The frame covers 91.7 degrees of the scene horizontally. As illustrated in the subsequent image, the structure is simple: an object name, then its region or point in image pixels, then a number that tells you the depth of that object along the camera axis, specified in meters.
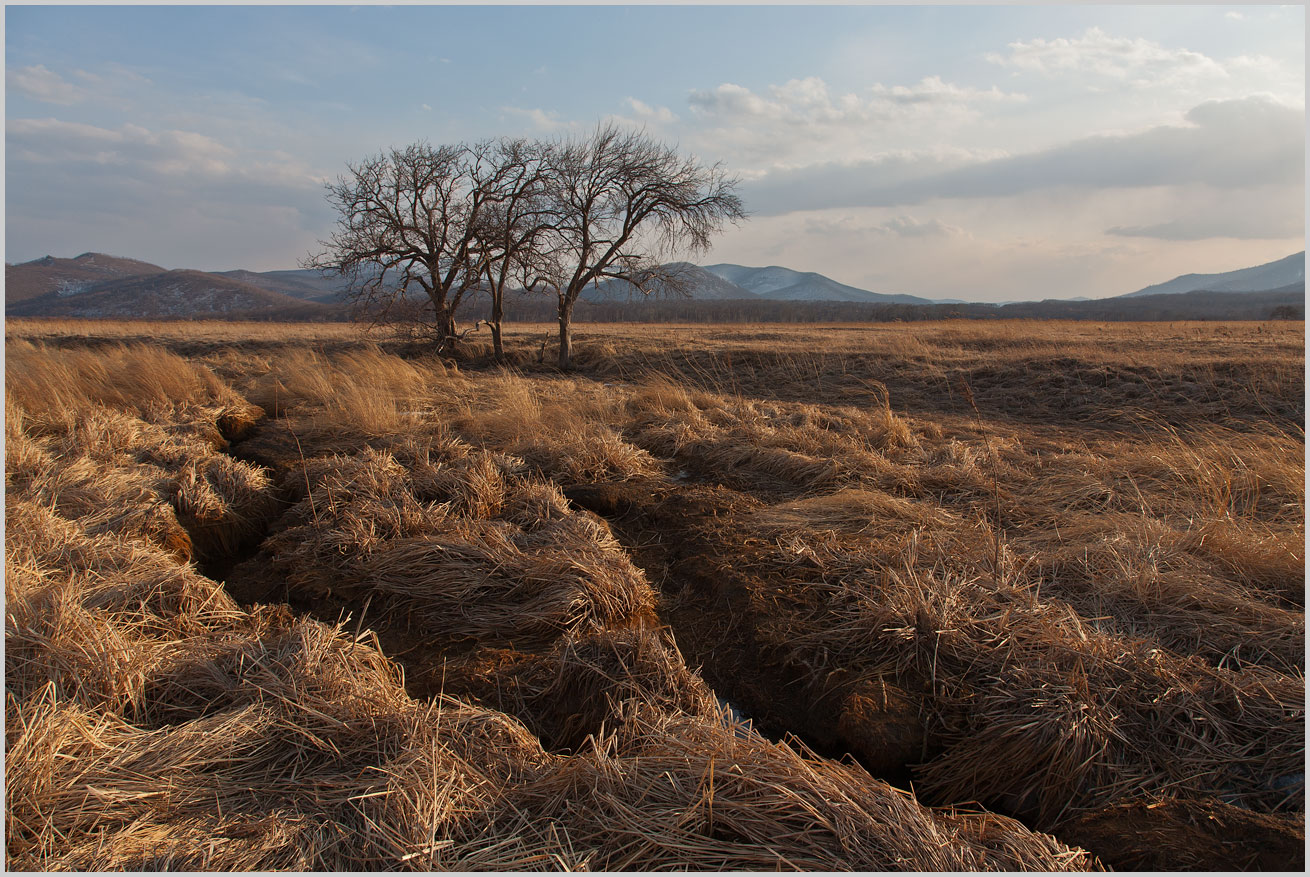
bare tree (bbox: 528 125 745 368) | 16.38
